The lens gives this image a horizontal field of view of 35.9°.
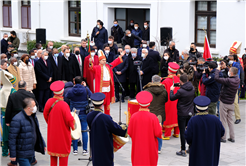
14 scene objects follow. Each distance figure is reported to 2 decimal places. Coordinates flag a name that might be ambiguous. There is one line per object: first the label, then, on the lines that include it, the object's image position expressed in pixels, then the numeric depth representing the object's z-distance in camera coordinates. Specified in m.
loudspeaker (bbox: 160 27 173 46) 15.98
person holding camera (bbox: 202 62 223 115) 9.77
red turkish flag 12.35
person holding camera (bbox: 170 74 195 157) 8.66
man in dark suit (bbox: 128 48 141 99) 13.46
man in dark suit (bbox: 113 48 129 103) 13.46
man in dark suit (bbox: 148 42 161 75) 13.38
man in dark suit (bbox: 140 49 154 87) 13.01
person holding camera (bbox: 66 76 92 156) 8.56
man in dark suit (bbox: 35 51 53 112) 12.40
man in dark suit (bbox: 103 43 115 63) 13.48
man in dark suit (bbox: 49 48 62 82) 12.87
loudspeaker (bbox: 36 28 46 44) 17.34
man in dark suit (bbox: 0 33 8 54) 17.62
